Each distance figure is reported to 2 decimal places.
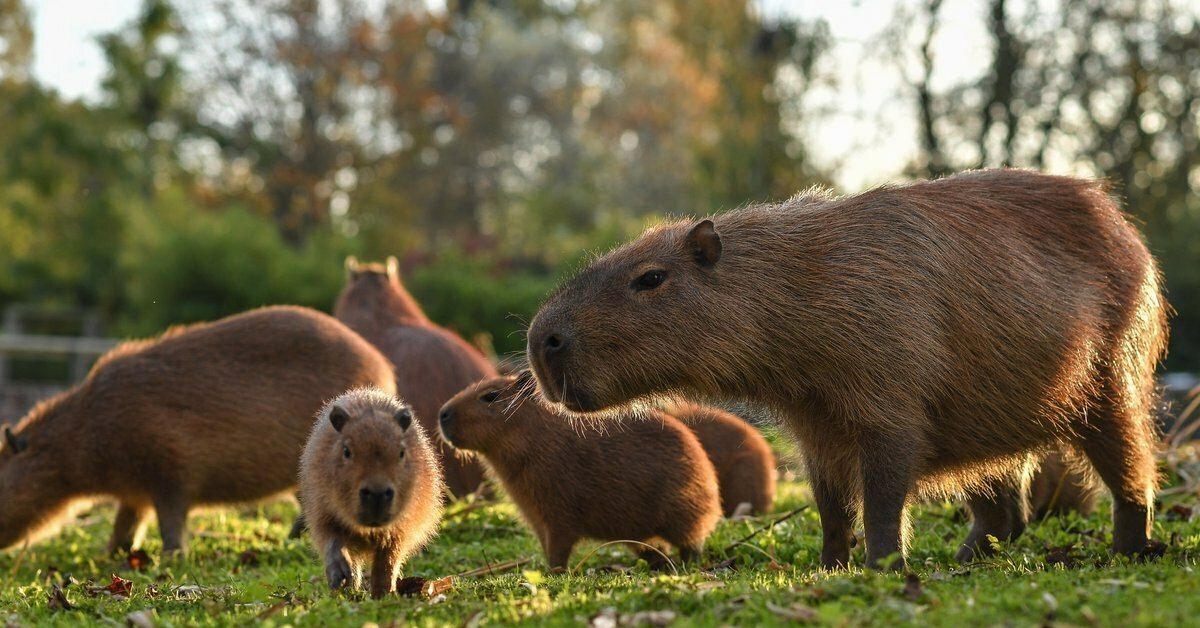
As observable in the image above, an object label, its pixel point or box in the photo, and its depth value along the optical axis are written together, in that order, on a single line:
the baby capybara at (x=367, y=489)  9.20
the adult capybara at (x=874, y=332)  8.85
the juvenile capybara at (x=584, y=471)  11.13
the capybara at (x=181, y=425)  13.51
